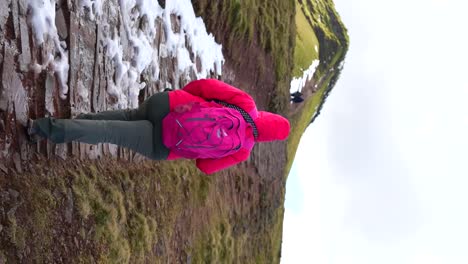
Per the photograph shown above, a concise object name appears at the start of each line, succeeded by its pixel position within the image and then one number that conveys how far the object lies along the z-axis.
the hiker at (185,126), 4.37
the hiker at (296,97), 21.06
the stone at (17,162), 4.33
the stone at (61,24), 5.07
